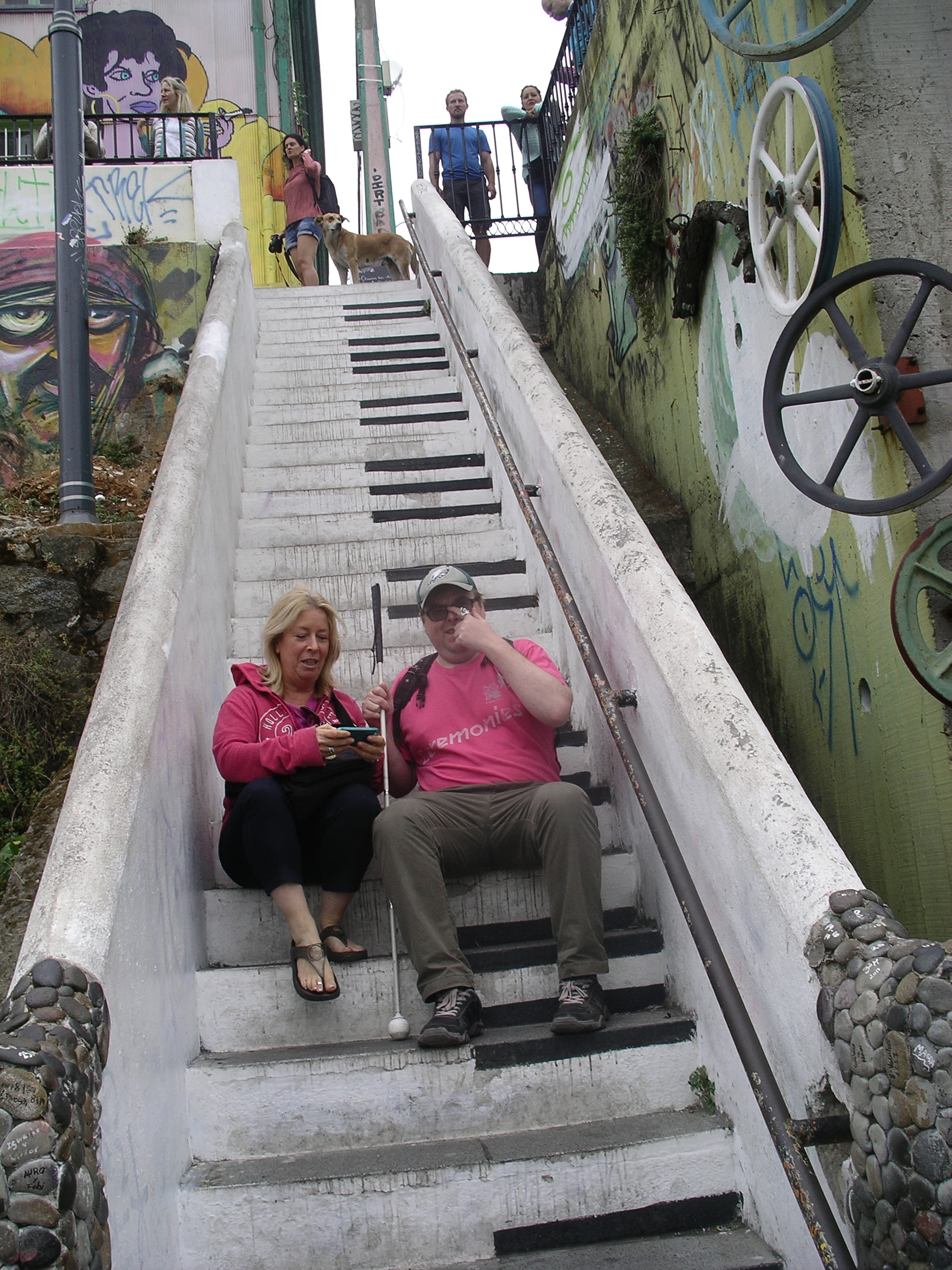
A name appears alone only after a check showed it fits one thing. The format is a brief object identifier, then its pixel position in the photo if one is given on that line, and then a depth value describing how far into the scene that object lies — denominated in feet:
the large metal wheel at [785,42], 9.15
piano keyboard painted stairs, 7.26
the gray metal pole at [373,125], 49.34
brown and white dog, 32.14
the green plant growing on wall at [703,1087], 8.14
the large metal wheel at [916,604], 8.80
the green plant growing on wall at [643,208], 17.78
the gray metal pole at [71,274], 18.17
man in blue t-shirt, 32.58
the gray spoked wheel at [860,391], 8.81
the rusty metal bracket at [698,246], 12.89
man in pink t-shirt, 8.45
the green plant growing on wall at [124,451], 26.68
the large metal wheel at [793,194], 9.84
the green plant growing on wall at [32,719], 14.24
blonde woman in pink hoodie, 8.86
